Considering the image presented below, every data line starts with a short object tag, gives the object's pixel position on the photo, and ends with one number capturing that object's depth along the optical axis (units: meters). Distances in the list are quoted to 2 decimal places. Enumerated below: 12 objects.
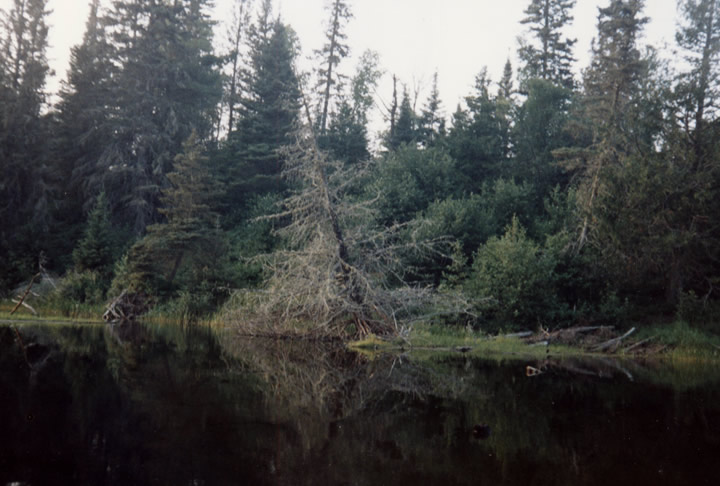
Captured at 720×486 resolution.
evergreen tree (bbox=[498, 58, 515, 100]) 44.14
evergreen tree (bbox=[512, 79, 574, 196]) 31.64
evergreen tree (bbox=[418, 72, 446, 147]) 41.36
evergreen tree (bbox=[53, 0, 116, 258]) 32.19
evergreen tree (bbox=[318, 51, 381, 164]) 37.91
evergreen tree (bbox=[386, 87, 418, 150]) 40.25
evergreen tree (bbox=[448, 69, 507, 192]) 34.25
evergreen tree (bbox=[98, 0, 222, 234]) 32.31
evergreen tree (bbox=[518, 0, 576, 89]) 38.78
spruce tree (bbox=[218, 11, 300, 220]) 34.38
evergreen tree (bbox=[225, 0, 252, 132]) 42.26
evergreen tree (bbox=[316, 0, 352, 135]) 40.75
